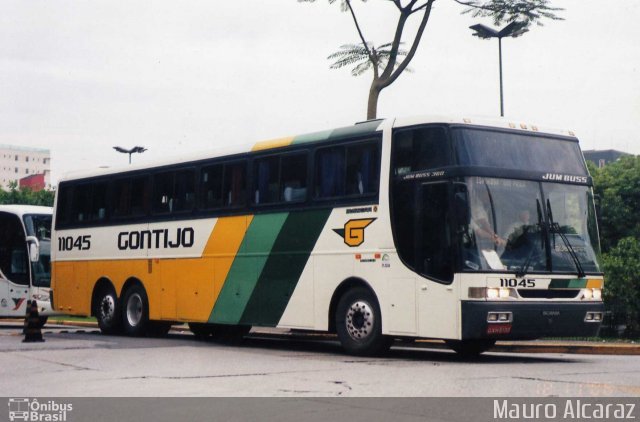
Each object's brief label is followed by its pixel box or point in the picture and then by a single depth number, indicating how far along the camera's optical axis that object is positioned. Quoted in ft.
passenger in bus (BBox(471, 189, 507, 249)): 47.98
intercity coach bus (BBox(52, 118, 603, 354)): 48.29
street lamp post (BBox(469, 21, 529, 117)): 81.00
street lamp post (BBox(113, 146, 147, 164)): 172.45
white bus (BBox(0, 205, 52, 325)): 94.22
